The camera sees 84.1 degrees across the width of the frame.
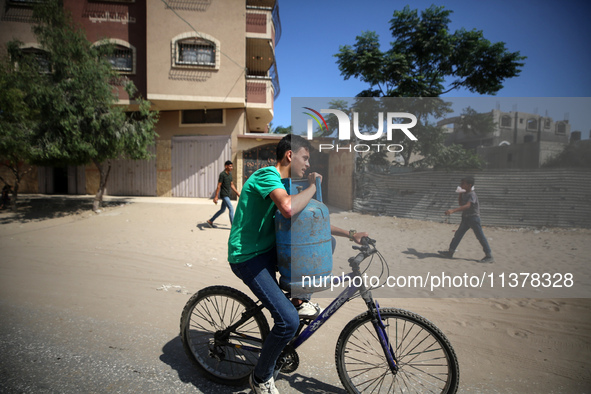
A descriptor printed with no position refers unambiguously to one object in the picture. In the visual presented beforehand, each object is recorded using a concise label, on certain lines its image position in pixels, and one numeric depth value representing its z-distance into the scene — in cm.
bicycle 207
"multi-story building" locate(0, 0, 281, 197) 1388
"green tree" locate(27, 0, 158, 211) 972
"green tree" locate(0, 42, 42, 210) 974
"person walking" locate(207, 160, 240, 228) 832
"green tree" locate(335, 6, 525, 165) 1272
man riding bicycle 203
